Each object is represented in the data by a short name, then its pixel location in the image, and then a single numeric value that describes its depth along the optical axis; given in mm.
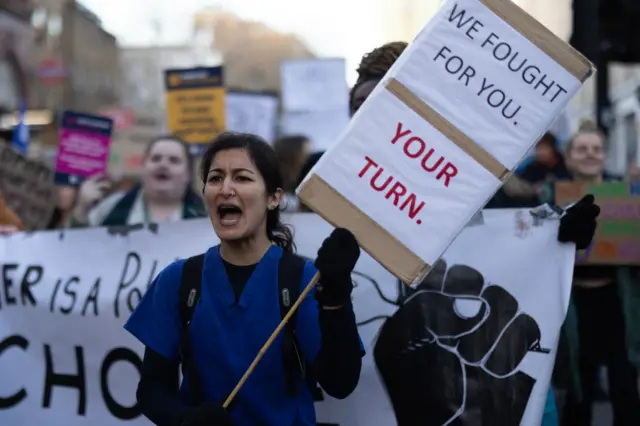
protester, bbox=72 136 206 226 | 4699
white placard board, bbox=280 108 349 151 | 8867
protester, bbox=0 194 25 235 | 4545
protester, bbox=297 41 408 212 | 3172
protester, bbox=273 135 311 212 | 5902
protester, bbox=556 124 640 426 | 3883
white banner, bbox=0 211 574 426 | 3062
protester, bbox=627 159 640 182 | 5622
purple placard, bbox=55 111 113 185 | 6773
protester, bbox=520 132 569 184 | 6651
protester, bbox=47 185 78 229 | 5895
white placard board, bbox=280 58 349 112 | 9172
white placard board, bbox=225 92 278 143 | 9328
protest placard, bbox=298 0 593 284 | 2395
